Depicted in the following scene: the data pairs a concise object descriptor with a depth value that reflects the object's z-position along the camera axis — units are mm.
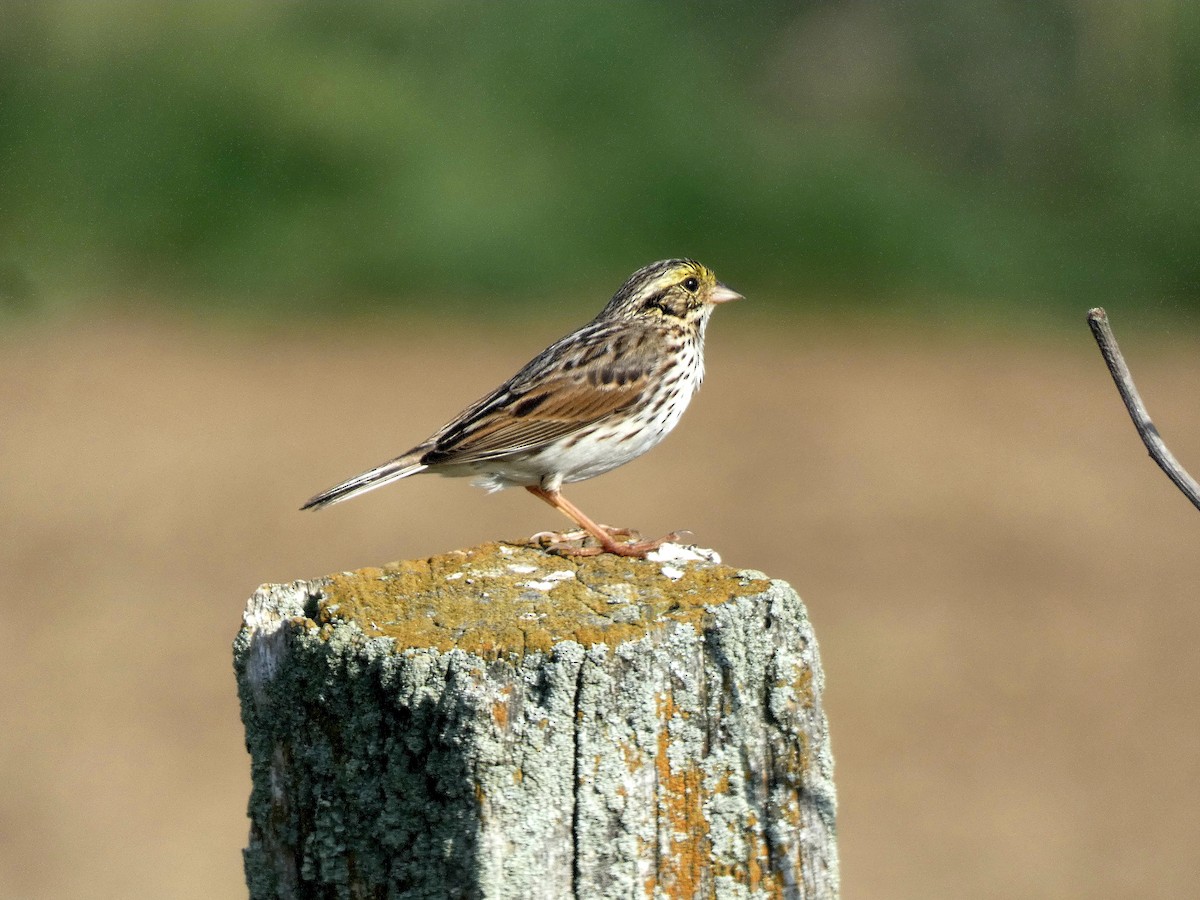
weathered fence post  6121
